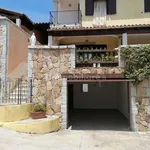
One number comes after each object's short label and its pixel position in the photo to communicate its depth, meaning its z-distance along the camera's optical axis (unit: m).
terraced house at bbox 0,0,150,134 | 8.16
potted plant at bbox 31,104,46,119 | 7.69
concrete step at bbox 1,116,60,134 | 6.76
